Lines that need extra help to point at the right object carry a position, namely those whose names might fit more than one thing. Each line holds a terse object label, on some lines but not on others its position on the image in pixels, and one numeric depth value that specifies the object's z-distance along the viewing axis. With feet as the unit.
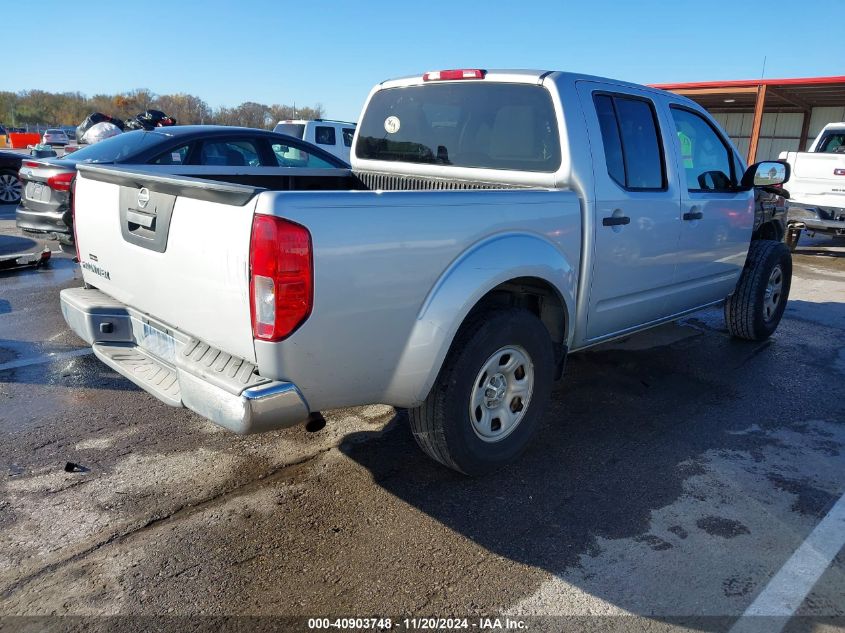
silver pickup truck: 8.12
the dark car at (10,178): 42.50
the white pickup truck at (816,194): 35.65
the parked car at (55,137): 129.08
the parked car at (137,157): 22.58
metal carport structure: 65.98
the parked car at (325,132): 54.90
